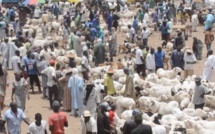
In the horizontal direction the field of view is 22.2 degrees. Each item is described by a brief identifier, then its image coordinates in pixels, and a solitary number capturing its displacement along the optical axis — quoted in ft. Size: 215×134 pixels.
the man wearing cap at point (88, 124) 35.14
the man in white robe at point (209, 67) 54.35
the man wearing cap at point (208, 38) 72.13
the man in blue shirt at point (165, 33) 80.69
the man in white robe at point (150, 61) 57.99
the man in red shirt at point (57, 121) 34.91
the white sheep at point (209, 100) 48.14
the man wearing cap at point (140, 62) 59.62
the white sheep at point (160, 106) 45.68
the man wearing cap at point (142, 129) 29.89
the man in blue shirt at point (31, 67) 52.95
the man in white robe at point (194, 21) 93.90
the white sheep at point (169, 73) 56.34
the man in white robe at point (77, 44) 66.61
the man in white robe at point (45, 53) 56.85
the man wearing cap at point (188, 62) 56.24
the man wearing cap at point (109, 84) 48.24
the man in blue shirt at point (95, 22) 82.72
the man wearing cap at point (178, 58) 58.08
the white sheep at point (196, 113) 44.14
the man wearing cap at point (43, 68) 51.74
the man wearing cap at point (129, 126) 33.24
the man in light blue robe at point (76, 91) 45.83
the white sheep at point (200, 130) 38.93
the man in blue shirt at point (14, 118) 34.65
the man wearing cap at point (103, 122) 35.58
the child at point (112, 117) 37.16
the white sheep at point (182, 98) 47.29
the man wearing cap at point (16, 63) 53.44
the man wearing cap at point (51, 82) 48.31
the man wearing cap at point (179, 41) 68.47
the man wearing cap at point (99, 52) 63.87
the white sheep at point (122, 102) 46.73
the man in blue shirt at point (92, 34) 74.64
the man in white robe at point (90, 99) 43.50
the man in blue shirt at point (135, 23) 86.12
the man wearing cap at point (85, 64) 53.26
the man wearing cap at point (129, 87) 48.71
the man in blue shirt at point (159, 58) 58.74
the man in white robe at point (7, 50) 62.99
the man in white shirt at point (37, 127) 32.91
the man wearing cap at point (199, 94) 43.80
